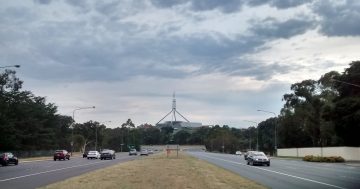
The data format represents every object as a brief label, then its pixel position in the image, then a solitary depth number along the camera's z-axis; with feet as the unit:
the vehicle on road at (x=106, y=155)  275.80
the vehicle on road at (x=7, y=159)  185.68
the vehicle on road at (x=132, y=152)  405.59
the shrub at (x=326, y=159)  233.33
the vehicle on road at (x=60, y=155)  256.11
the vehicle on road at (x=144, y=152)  394.79
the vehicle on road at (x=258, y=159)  186.53
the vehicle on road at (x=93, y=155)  288.71
